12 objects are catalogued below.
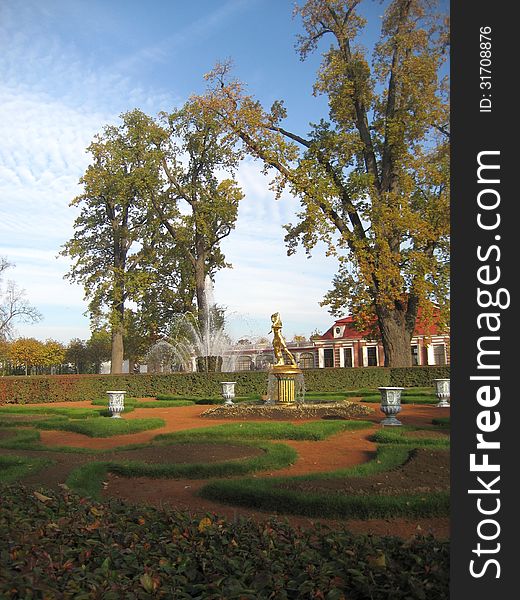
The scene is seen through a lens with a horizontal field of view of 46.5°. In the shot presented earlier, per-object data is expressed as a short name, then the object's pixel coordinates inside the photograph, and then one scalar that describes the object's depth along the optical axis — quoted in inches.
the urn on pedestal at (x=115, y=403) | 581.2
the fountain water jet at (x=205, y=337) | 1045.8
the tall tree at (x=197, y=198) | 1092.5
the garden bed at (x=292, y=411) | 524.7
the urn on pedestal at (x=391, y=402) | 458.6
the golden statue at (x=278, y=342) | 591.5
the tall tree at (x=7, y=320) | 1579.7
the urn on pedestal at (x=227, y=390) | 700.2
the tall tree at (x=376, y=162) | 764.6
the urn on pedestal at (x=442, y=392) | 614.9
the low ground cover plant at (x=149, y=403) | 730.2
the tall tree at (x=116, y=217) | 1087.6
